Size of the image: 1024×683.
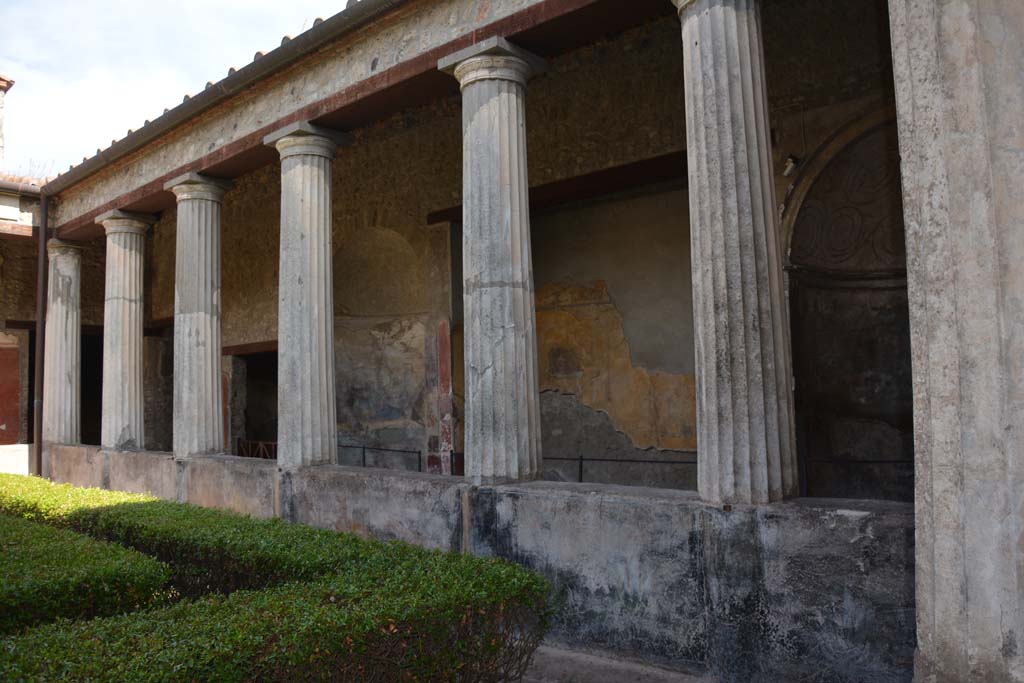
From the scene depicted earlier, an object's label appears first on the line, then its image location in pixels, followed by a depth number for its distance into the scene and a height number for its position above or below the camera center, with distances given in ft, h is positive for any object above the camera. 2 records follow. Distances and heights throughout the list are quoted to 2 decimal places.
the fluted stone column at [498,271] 18.30 +2.95
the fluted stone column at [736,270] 14.01 +2.17
